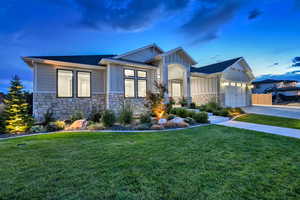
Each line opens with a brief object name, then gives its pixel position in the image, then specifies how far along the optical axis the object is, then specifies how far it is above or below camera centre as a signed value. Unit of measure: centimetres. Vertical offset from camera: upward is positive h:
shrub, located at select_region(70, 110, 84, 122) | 787 -90
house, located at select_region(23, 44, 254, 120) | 802 +156
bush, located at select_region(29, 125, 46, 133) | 626 -132
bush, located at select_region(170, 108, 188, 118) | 914 -82
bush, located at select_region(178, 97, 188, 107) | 1223 -17
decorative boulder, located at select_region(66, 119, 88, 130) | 656 -120
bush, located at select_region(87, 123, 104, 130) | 642 -125
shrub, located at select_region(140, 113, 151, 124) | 752 -104
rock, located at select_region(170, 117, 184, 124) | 730 -109
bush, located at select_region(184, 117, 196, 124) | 774 -118
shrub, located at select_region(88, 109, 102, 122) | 855 -98
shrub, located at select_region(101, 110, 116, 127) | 677 -92
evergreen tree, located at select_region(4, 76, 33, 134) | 625 -42
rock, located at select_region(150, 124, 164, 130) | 652 -129
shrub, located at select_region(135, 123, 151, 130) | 654 -128
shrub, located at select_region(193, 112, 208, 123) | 792 -101
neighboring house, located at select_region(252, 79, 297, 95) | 3080 +355
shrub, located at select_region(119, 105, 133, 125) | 735 -95
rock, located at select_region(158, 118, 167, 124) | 721 -112
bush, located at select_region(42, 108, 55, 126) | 756 -95
